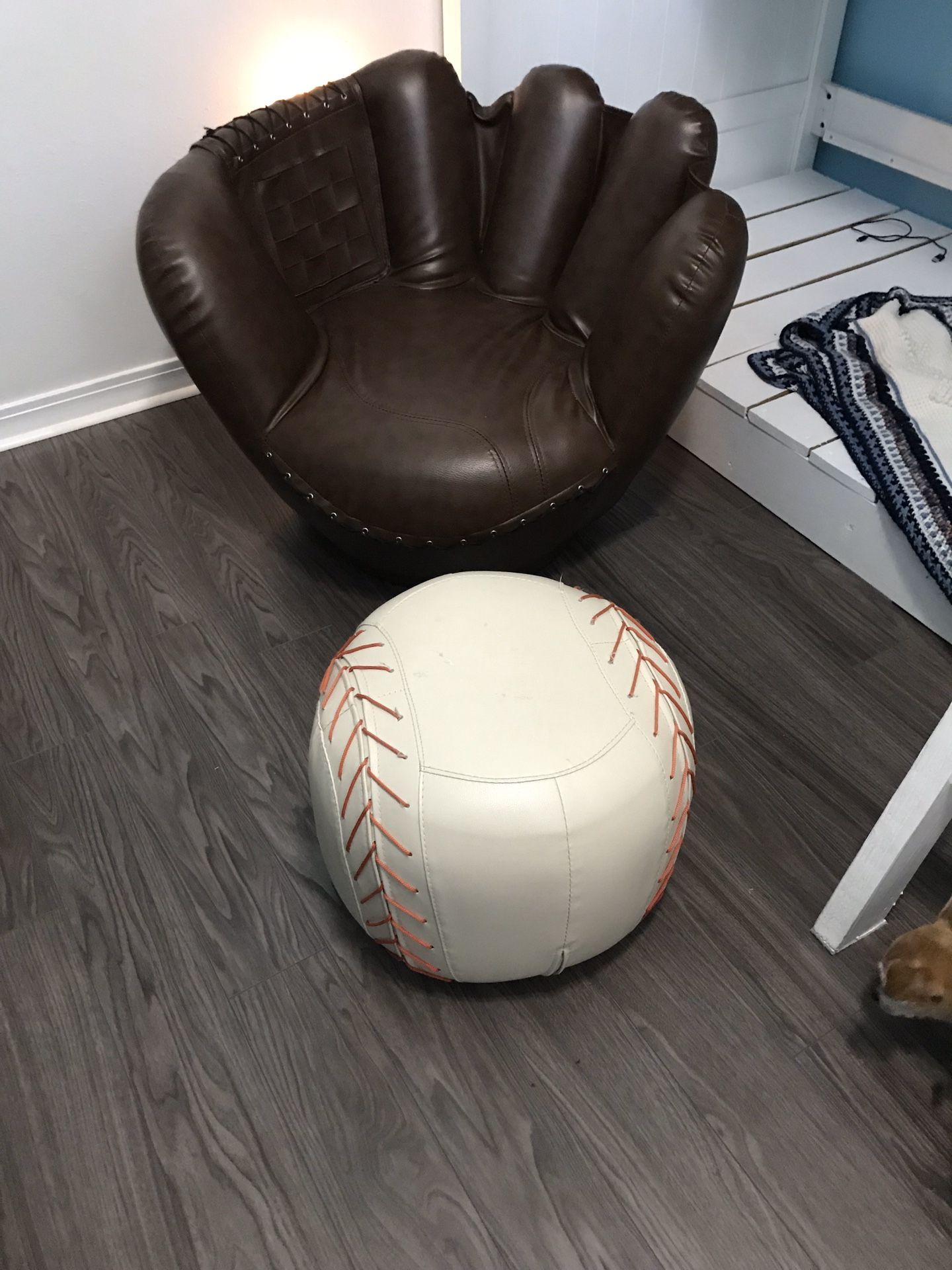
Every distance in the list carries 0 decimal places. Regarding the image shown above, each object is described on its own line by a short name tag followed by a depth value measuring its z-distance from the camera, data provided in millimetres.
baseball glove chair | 1616
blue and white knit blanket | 1771
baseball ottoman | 1148
